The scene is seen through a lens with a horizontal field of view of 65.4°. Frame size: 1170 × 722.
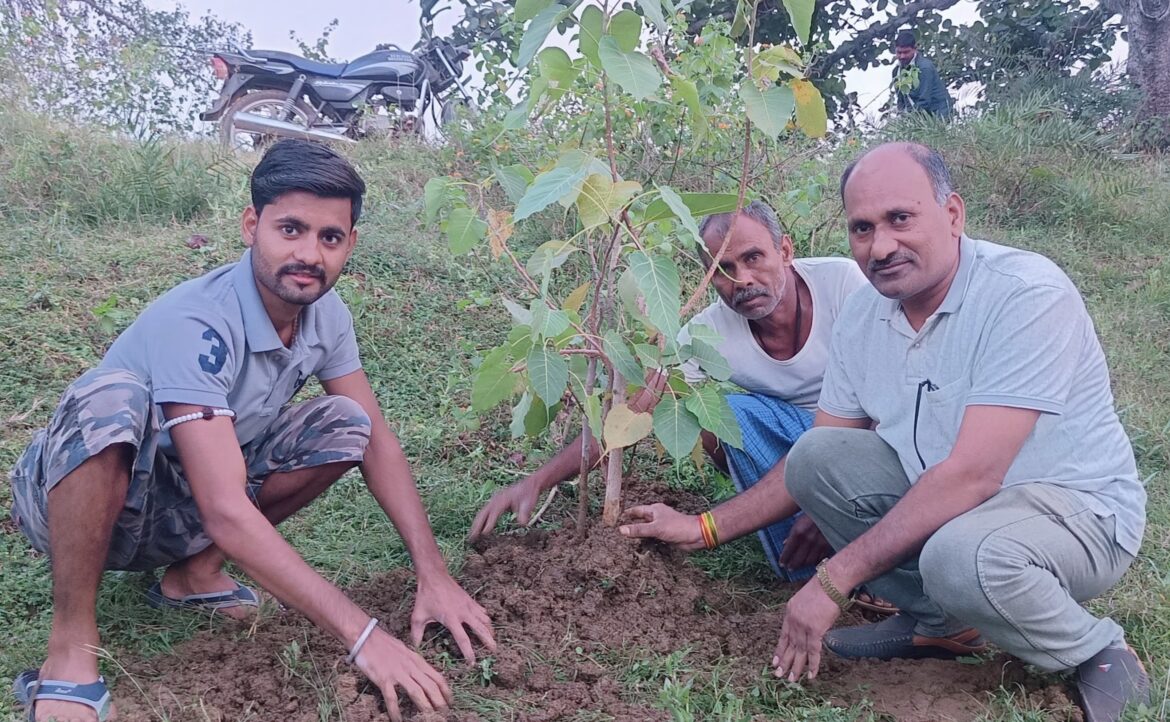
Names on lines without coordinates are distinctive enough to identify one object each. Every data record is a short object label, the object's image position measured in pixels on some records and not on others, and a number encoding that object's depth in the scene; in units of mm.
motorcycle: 6941
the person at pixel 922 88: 7434
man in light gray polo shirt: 1741
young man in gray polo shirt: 1744
